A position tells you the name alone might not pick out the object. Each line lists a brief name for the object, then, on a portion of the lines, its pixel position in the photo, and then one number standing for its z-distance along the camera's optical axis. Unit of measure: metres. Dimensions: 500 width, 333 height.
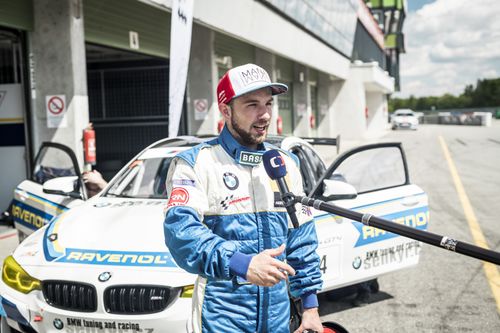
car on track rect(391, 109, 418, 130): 51.34
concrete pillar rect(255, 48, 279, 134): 21.03
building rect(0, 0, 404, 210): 9.29
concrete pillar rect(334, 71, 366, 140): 39.62
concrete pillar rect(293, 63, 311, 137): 28.66
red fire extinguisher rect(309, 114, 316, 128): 30.24
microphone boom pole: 1.86
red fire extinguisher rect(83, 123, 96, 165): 9.40
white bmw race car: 3.44
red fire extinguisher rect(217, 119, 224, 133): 15.59
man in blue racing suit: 2.20
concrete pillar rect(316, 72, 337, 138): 37.34
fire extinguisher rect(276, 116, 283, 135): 21.51
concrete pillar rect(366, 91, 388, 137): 55.72
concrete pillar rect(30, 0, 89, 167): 9.17
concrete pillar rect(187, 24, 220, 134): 15.81
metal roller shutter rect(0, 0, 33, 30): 8.64
